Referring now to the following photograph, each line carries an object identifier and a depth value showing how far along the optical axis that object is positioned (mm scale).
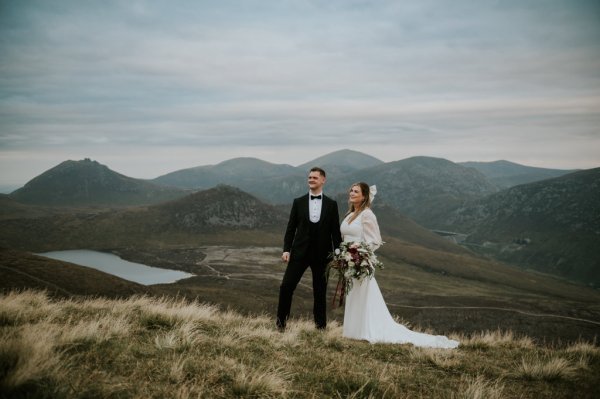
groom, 8727
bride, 9211
